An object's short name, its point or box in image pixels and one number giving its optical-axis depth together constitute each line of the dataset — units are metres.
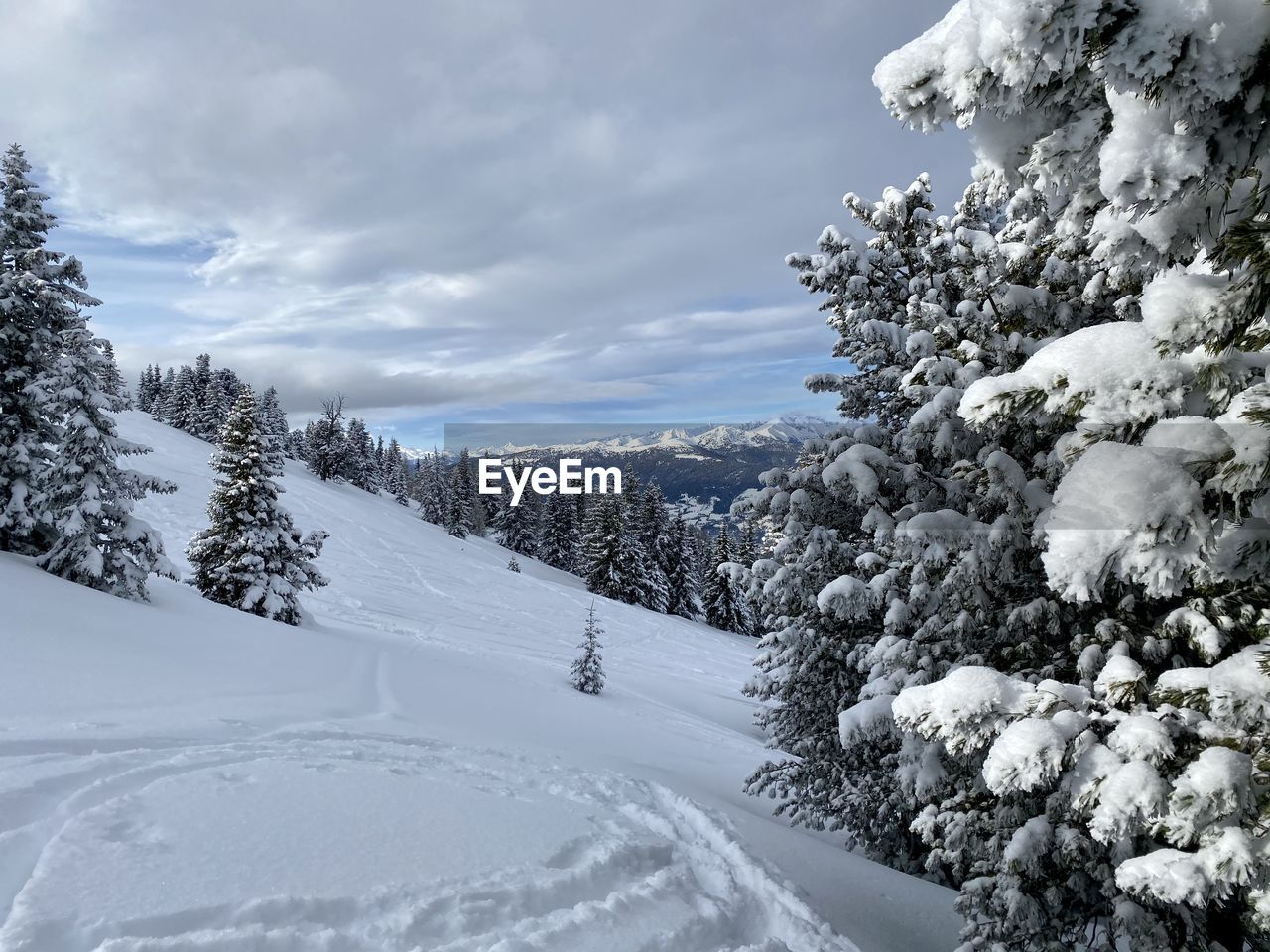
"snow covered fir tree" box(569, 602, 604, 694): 18.70
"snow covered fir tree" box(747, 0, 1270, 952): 2.07
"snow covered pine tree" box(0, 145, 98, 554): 14.72
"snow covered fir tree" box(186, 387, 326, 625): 19.75
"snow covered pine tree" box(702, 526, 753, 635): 51.62
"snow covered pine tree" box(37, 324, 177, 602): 14.43
